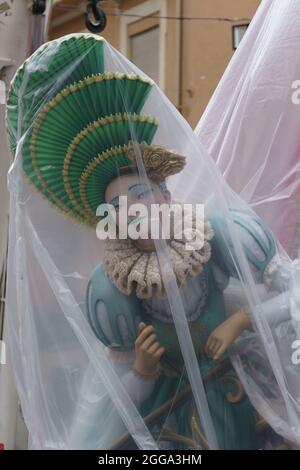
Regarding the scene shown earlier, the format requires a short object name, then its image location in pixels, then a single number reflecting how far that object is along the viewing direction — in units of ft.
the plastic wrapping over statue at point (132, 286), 17.60
